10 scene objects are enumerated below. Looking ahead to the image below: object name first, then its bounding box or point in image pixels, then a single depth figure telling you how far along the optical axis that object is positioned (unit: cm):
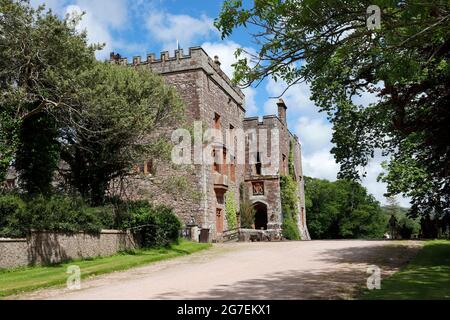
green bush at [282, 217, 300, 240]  3438
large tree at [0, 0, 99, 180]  1439
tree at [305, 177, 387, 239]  5906
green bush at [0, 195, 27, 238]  1295
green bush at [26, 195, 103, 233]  1387
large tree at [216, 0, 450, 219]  636
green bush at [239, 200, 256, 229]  3206
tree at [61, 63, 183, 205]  1670
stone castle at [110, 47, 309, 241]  2623
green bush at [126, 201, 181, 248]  1862
